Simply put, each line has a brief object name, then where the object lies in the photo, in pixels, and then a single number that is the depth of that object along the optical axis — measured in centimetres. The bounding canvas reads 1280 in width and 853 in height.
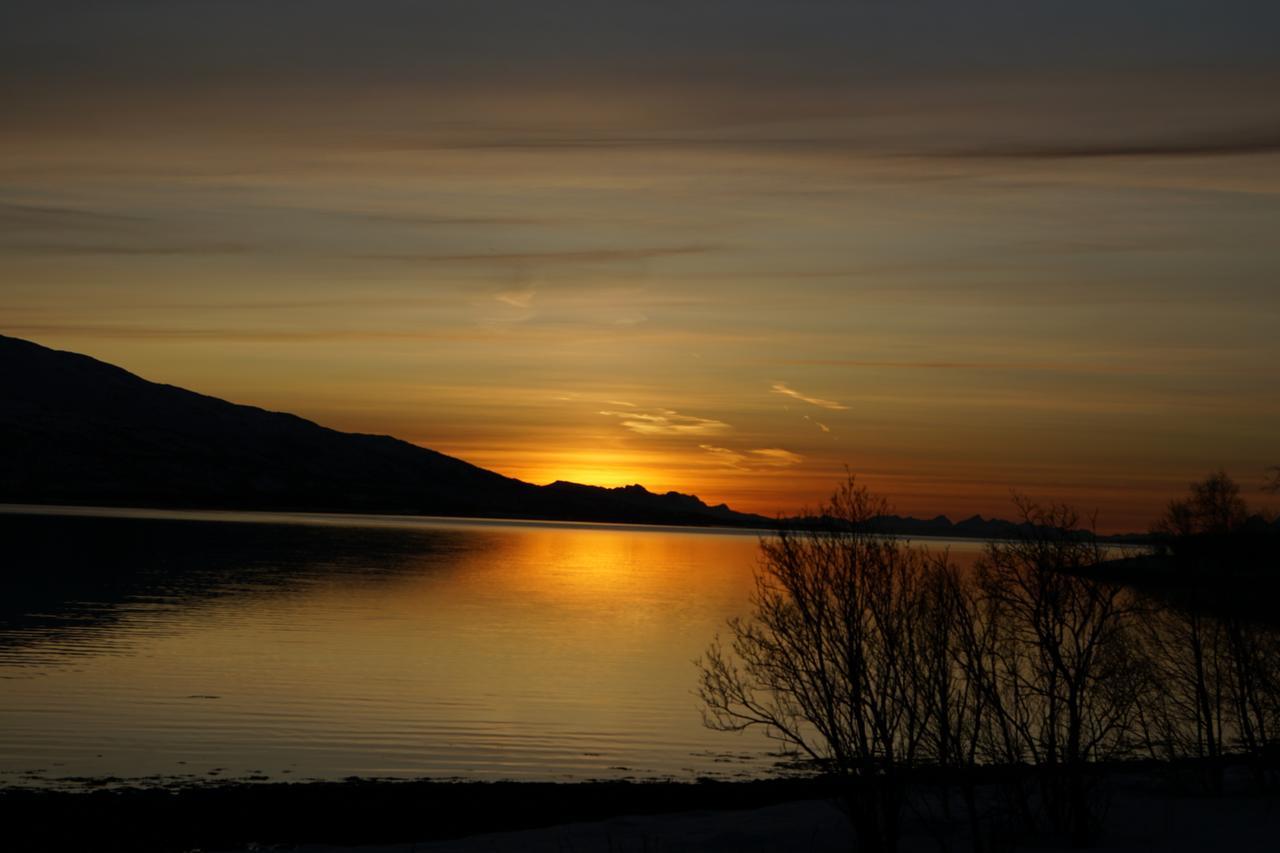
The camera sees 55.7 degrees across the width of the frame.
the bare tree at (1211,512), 4275
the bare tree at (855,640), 2720
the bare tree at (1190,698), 3603
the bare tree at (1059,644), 2873
